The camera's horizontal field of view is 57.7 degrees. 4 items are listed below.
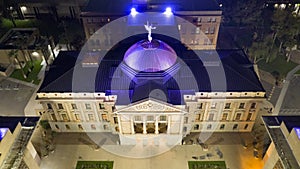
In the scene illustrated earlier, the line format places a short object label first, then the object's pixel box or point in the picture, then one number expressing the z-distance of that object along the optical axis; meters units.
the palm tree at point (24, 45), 74.50
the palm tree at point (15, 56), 76.25
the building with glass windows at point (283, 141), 42.12
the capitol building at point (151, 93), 56.59
